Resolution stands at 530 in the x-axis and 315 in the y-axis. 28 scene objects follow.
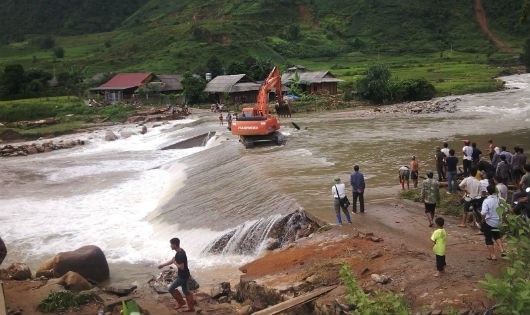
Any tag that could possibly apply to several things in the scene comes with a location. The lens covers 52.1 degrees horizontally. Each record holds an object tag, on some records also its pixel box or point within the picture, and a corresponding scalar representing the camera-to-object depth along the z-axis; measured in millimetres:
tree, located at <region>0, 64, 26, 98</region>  66500
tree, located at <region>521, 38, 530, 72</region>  76231
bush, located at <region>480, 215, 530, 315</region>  5629
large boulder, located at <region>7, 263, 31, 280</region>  14984
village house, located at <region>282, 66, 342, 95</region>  65062
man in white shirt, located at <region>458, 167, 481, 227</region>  13758
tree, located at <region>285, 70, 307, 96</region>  62688
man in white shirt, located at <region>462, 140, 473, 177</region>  18812
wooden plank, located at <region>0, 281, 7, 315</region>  11180
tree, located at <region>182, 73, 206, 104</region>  63781
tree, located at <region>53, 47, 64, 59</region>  103850
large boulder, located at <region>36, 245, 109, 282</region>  15695
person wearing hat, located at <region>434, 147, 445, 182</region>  19188
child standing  10938
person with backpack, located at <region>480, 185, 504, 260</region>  11164
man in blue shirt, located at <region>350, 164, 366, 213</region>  16125
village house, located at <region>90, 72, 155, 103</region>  69562
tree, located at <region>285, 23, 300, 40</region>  106938
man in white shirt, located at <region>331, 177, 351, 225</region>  15266
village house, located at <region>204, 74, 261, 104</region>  62406
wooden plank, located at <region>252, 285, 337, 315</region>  10516
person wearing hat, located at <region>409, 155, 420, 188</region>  19438
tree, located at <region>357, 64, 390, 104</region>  58688
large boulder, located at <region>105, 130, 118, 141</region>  44531
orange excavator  30000
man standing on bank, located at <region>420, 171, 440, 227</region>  14414
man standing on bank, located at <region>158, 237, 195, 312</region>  11945
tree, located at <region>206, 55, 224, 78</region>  76262
